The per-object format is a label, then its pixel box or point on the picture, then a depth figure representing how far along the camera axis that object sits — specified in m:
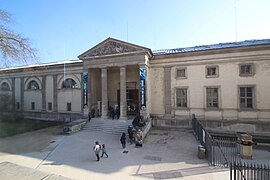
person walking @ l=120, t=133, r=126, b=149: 15.63
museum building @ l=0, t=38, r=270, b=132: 20.66
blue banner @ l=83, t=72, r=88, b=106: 24.77
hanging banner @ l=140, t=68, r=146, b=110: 22.03
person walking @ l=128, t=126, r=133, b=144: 16.98
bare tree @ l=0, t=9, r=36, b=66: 11.84
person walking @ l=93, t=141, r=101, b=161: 12.81
